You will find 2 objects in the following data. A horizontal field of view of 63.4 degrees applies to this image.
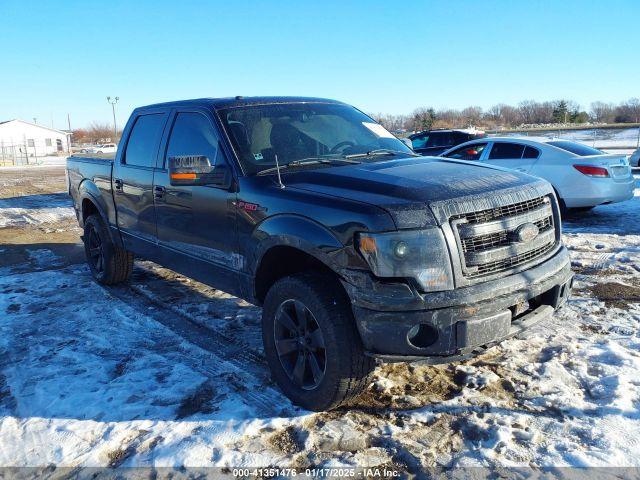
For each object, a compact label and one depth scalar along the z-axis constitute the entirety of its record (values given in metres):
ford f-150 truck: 2.78
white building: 66.72
